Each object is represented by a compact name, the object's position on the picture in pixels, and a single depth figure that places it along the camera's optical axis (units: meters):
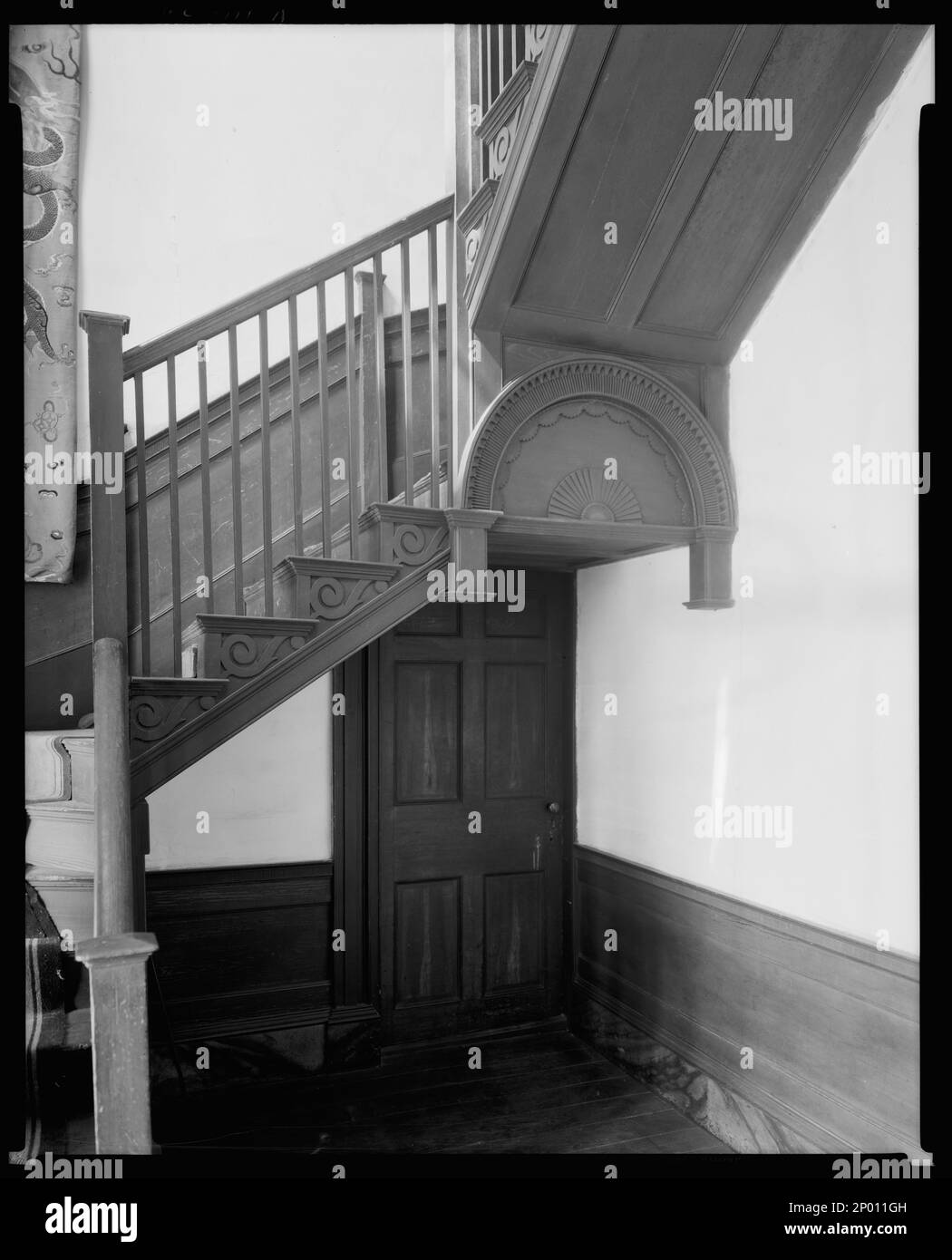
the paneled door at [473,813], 3.84
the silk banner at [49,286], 3.23
